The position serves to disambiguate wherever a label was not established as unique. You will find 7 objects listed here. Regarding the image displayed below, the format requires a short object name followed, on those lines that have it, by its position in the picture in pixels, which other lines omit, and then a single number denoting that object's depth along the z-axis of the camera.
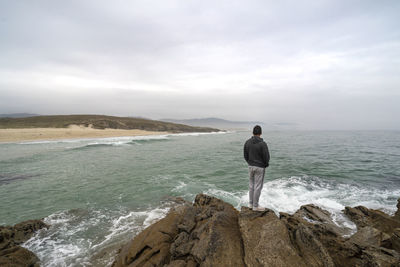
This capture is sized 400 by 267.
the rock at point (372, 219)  6.98
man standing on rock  6.02
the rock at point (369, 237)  5.39
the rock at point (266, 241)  4.27
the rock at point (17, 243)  5.74
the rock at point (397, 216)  7.42
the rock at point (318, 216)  7.83
